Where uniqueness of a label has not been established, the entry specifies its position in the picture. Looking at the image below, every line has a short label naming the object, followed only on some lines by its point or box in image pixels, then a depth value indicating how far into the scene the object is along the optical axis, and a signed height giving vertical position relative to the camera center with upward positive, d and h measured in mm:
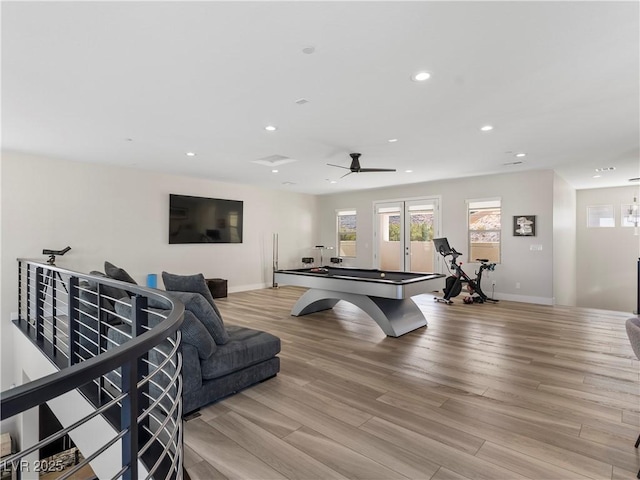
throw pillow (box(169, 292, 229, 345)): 2832 -627
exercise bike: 7172 -862
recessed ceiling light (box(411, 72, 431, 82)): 2967 +1417
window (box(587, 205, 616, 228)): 9133 +664
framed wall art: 7250 +315
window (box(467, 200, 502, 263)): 7844 +262
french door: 8805 +161
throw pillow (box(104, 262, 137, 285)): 4047 -411
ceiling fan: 5594 +1218
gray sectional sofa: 2688 -957
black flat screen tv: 7520 +441
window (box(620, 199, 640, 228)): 8719 +666
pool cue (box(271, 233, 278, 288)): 9734 -388
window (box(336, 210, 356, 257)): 10461 +230
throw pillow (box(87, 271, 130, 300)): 3777 -604
